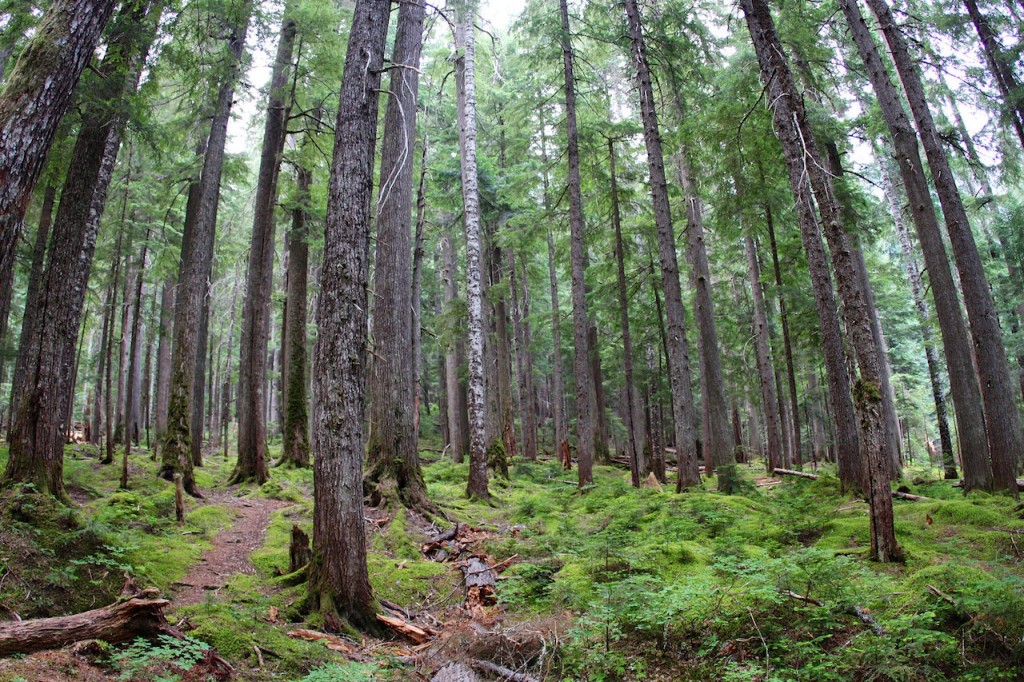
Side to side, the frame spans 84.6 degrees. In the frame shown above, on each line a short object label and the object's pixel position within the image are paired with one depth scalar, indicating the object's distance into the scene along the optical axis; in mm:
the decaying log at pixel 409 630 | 5422
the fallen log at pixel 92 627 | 3703
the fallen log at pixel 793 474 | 14559
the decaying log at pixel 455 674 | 4457
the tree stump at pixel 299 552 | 6395
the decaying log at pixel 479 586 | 6389
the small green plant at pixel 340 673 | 4074
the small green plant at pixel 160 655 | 3709
